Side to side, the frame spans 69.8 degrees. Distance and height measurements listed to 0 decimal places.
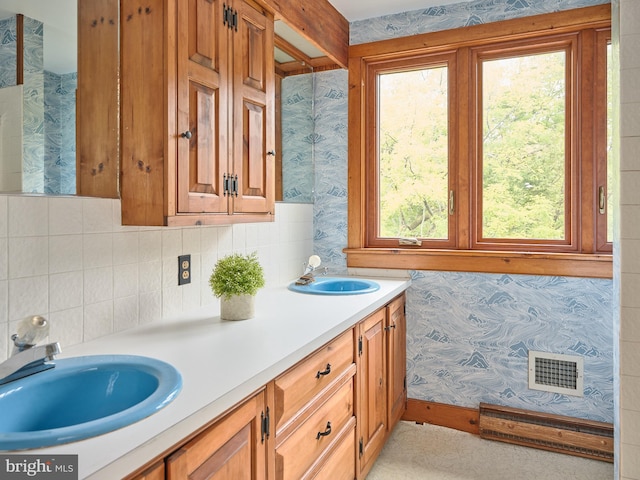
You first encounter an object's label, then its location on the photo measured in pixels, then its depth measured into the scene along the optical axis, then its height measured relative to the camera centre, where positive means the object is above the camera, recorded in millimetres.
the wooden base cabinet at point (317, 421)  1049 -565
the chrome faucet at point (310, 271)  2529 -204
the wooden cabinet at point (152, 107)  1457 +431
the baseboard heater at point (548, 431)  2381 -1048
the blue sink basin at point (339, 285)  2544 -267
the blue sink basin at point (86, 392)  992 -361
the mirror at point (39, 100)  1251 +403
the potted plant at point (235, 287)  1699 -182
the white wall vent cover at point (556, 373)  2475 -749
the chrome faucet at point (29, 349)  1047 -258
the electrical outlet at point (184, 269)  1839 -127
